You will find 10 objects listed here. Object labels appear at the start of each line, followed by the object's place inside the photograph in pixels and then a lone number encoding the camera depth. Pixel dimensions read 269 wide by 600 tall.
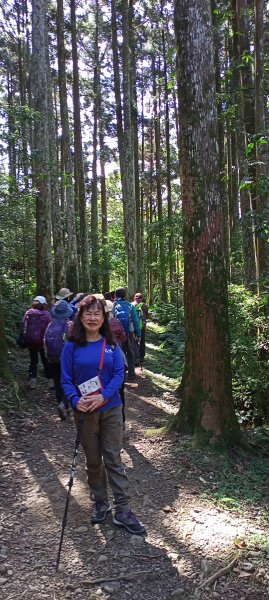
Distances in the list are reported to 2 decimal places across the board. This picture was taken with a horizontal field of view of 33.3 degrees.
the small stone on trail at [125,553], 3.68
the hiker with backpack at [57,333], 7.03
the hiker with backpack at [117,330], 6.88
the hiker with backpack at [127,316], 9.08
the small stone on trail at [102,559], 3.60
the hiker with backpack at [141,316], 11.71
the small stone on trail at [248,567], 3.58
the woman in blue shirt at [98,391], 3.85
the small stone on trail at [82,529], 4.00
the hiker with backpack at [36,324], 8.06
